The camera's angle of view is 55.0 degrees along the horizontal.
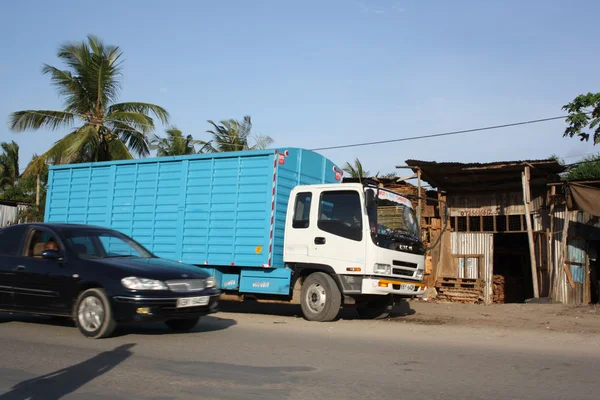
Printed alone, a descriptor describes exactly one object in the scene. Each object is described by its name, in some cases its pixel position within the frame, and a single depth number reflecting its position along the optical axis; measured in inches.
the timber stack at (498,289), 716.2
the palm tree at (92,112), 840.9
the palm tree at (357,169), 1097.4
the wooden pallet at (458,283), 695.1
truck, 405.1
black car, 299.3
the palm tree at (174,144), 1132.5
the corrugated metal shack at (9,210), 1230.9
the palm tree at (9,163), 1863.9
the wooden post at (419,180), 636.7
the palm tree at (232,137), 1120.8
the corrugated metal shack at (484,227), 648.4
